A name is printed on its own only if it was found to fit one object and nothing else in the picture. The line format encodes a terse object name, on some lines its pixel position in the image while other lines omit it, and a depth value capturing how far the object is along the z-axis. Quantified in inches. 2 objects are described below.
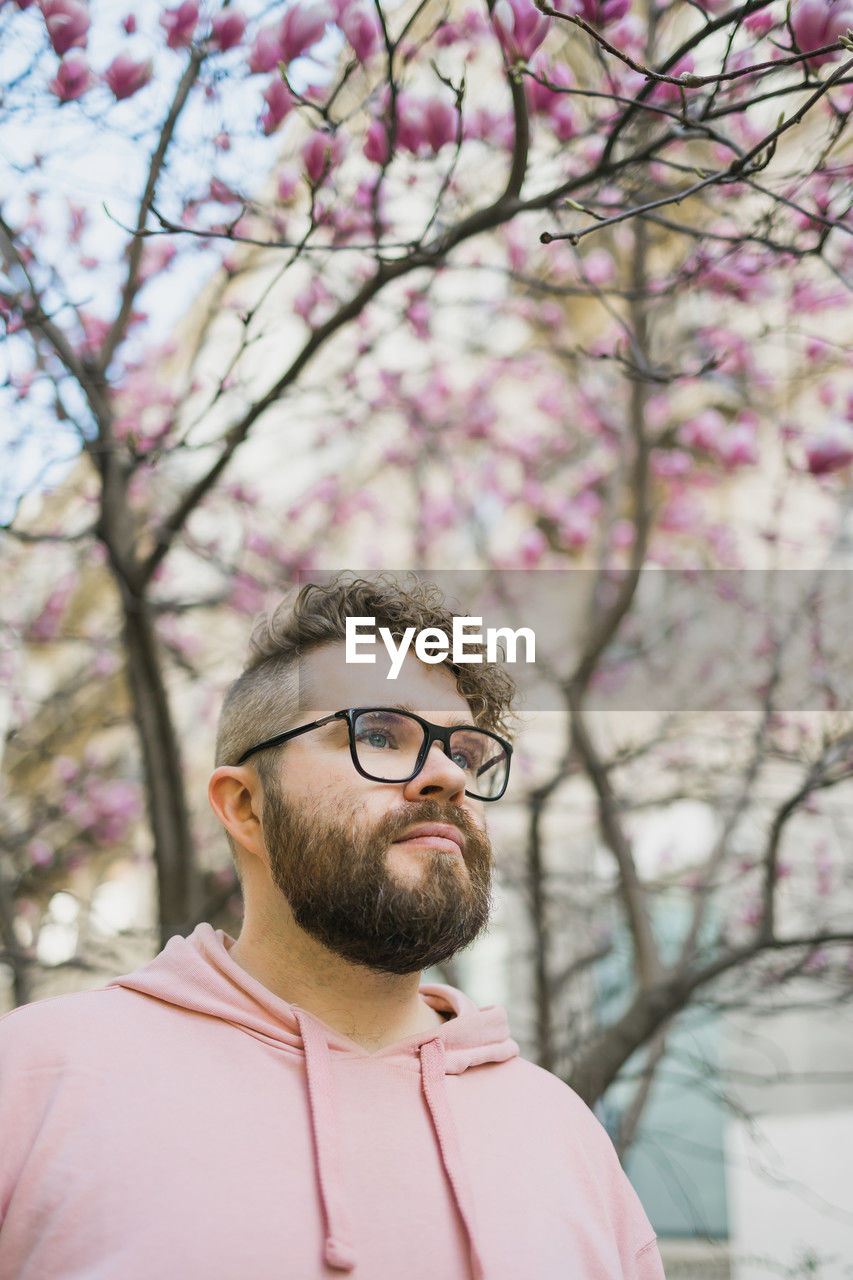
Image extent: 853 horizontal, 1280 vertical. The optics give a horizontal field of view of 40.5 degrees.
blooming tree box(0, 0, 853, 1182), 81.6
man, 51.0
